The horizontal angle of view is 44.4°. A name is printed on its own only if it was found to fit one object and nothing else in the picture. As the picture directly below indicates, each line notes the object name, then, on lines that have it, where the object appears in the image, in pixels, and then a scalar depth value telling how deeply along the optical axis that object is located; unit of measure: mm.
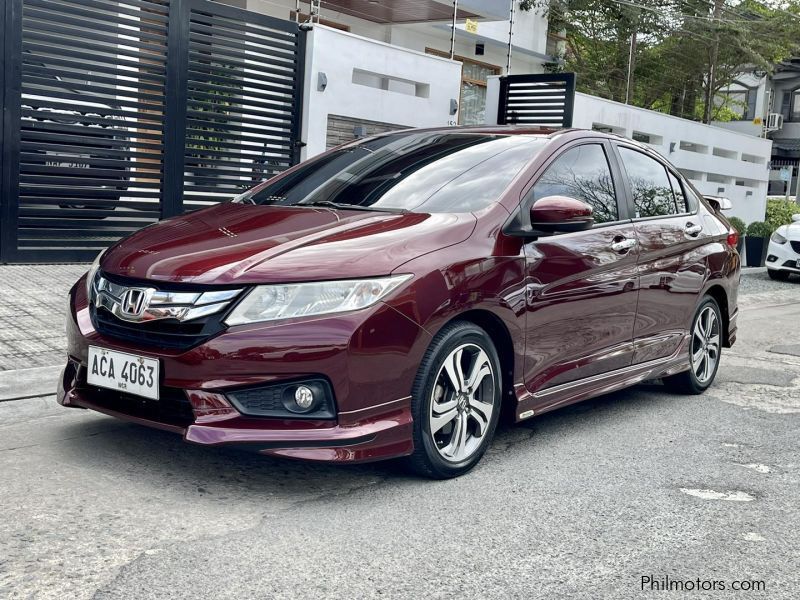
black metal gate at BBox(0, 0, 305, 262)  8898
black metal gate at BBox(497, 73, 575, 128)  14977
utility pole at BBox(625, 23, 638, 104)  19427
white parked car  15320
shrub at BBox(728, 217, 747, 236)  18636
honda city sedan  3775
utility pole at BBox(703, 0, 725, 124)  23859
